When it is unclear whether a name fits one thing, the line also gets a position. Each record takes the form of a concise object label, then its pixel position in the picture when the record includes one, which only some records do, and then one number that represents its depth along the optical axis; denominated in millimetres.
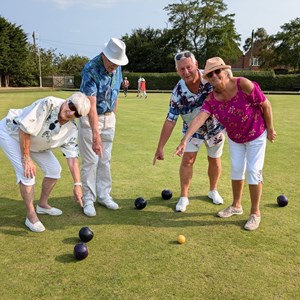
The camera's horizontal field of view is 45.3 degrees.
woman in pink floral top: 4070
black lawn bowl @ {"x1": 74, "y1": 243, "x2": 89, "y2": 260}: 3580
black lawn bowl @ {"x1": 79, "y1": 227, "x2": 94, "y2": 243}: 3914
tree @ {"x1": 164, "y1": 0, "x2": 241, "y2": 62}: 62156
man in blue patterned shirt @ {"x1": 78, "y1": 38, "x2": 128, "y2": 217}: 4340
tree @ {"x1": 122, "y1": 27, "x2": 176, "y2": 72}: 62406
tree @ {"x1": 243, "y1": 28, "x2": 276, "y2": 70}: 60906
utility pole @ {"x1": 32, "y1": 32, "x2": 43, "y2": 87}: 66894
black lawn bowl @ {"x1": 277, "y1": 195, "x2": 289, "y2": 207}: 4965
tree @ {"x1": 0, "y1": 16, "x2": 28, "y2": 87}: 56875
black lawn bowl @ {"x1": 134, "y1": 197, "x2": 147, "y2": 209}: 4926
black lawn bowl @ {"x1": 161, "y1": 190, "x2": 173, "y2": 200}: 5341
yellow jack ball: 3955
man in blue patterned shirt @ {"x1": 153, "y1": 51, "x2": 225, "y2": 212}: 4445
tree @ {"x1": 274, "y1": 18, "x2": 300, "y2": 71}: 56438
